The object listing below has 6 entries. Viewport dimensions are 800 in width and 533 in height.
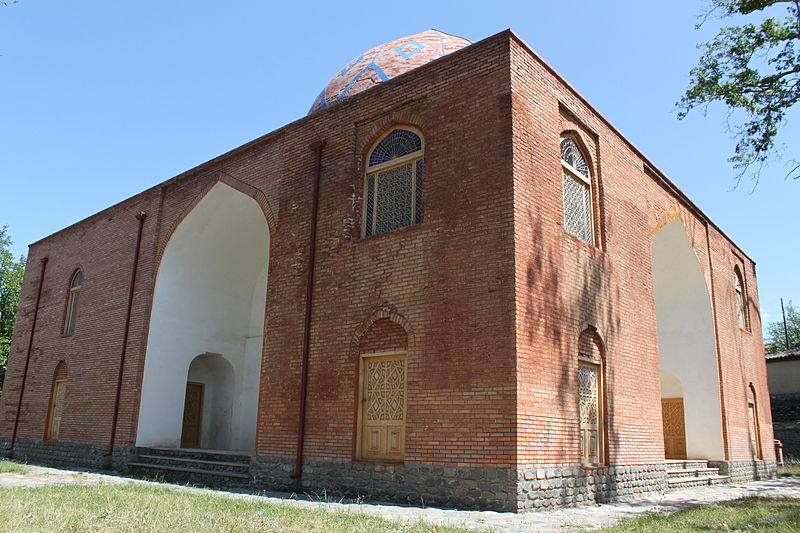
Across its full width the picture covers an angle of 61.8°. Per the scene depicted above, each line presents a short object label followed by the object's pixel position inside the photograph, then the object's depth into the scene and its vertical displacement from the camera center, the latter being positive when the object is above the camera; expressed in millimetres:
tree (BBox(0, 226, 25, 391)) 26453 +5412
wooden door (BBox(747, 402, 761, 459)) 15429 +411
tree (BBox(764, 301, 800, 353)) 51688 +9623
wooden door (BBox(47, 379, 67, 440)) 15188 +418
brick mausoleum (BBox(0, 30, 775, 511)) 8086 +1930
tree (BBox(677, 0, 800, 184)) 11141 +6238
